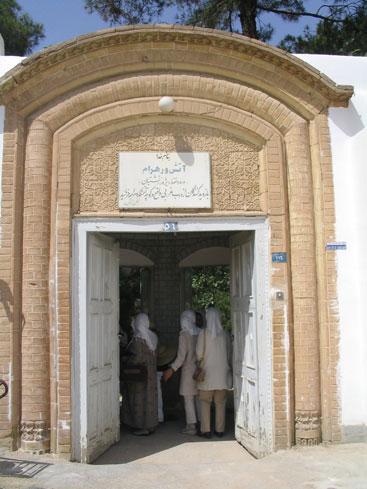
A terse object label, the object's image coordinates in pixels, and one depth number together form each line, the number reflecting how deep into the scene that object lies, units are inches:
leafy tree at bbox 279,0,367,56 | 477.1
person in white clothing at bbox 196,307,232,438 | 287.3
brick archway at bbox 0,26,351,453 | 234.8
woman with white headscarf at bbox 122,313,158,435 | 296.8
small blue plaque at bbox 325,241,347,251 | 246.8
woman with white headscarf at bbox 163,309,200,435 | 298.4
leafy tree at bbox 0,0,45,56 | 590.6
